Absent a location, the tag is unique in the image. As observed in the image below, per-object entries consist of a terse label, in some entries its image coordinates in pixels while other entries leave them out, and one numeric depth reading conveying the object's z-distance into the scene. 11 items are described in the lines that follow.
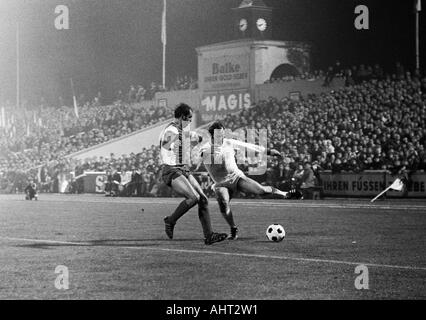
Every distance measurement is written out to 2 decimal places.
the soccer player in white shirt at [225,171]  16.06
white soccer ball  14.95
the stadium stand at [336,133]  31.97
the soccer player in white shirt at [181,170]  14.15
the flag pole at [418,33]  37.96
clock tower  49.62
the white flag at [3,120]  62.62
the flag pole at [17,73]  58.65
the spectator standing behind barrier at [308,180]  32.78
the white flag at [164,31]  52.42
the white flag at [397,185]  30.57
